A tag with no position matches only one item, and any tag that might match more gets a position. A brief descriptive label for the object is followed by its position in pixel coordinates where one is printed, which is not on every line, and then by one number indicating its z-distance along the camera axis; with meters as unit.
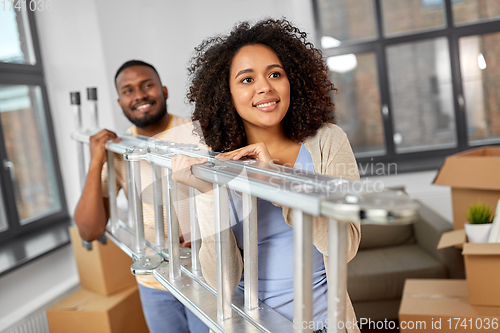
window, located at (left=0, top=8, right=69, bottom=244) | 2.54
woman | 0.91
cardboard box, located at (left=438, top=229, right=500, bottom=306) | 1.51
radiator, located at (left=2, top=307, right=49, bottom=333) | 2.03
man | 1.48
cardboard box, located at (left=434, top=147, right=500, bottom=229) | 2.10
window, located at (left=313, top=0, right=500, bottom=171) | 3.64
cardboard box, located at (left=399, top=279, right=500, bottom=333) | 1.56
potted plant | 1.69
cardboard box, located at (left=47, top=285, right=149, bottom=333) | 2.07
